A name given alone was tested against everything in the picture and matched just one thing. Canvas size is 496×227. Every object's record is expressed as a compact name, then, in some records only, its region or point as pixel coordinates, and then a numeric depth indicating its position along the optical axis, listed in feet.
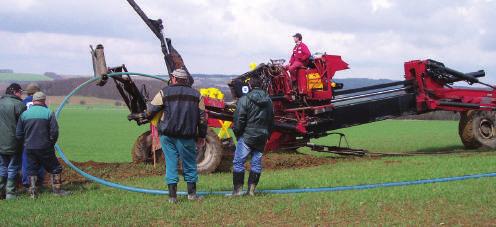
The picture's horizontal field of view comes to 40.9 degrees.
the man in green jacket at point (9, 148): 35.53
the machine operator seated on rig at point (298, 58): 52.77
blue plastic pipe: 34.30
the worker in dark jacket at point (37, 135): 34.63
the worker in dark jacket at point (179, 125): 31.40
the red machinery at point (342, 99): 52.39
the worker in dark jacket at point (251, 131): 33.09
